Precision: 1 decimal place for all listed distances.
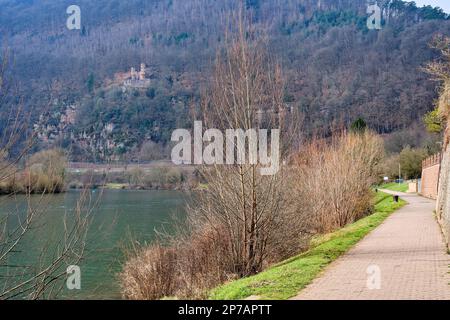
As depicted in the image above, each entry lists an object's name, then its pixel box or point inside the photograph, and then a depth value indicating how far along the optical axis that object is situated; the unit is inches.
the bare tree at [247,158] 560.4
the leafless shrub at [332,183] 973.2
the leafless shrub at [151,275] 622.8
